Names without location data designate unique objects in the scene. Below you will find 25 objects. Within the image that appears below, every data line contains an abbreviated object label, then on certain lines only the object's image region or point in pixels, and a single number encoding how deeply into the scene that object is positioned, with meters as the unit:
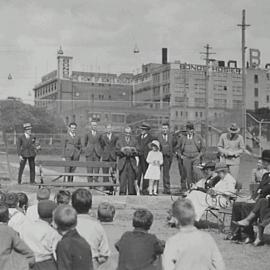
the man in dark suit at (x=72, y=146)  16.80
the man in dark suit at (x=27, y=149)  16.47
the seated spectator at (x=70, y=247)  5.01
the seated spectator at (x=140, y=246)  5.18
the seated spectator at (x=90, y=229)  5.43
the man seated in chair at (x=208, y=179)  11.29
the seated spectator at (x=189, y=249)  4.75
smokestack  117.00
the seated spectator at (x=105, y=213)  5.83
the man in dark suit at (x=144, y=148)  15.24
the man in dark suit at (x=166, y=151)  15.33
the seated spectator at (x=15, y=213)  6.36
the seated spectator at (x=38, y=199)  6.71
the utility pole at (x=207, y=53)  63.74
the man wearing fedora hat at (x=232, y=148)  14.45
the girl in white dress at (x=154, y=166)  14.84
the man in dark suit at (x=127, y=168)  14.91
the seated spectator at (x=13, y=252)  5.31
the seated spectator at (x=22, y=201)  7.41
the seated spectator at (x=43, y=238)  5.49
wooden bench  14.48
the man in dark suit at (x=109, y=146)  15.98
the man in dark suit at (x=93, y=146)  16.42
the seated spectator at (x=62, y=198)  6.65
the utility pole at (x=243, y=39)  46.09
